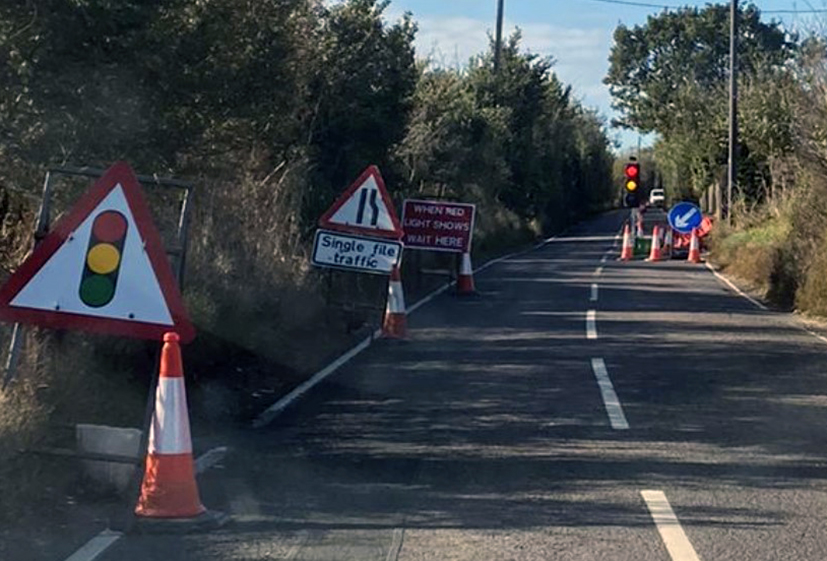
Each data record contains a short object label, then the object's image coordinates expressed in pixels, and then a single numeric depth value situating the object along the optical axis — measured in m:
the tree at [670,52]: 90.25
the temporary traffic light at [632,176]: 41.41
